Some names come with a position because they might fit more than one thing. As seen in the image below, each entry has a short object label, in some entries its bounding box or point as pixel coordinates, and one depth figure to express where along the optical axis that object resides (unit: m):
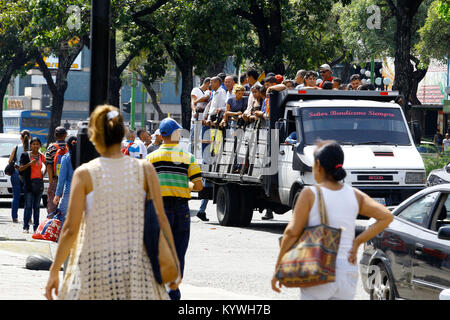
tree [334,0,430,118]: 48.00
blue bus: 64.12
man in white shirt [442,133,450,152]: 43.31
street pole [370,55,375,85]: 47.70
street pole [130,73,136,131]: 57.64
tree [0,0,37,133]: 38.03
